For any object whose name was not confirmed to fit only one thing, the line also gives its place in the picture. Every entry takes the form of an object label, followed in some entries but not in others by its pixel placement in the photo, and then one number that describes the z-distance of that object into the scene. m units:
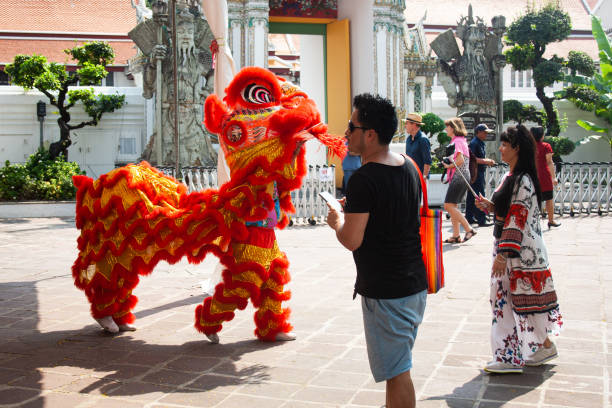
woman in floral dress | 4.12
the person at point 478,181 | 10.19
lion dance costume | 4.74
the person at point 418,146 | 8.99
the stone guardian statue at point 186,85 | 14.75
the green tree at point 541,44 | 21.03
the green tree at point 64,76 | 15.77
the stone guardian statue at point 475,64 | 18.89
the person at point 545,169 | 9.88
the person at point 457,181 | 8.94
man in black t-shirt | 2.94
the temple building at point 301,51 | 16.02
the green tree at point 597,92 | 19.31
